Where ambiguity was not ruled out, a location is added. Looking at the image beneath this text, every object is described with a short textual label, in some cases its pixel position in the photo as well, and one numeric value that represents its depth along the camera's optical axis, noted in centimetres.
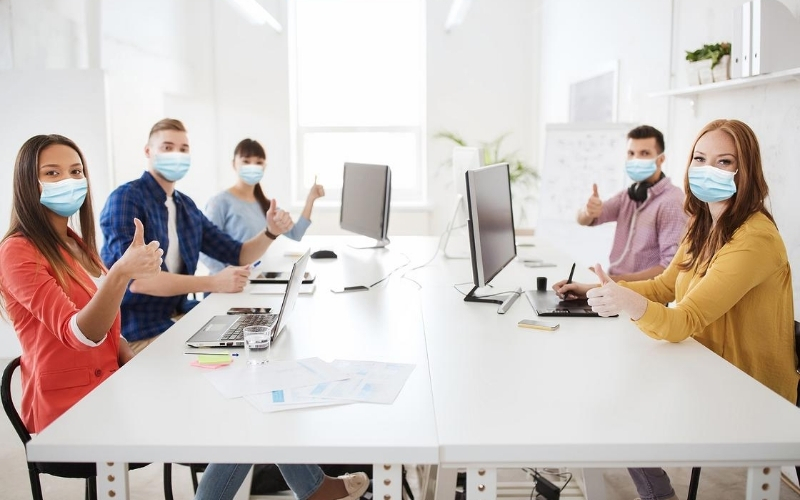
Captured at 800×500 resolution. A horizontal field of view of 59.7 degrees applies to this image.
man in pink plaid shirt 308
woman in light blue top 379
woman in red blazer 174
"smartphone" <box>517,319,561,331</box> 208
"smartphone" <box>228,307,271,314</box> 232
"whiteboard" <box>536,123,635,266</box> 423
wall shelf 254
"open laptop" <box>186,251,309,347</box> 190
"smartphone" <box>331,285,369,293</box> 267
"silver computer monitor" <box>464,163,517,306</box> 217
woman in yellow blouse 182
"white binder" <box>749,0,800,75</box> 250
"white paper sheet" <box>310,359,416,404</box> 153
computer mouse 347
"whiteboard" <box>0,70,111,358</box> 380
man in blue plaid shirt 259
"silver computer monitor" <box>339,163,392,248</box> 356
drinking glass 181
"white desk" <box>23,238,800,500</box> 129
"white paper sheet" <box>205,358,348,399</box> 158
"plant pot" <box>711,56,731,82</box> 294
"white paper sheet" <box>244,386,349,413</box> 147
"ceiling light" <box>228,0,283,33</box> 398
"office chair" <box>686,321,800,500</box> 186
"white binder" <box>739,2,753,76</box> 257
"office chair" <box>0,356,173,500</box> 172
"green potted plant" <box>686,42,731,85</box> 296
